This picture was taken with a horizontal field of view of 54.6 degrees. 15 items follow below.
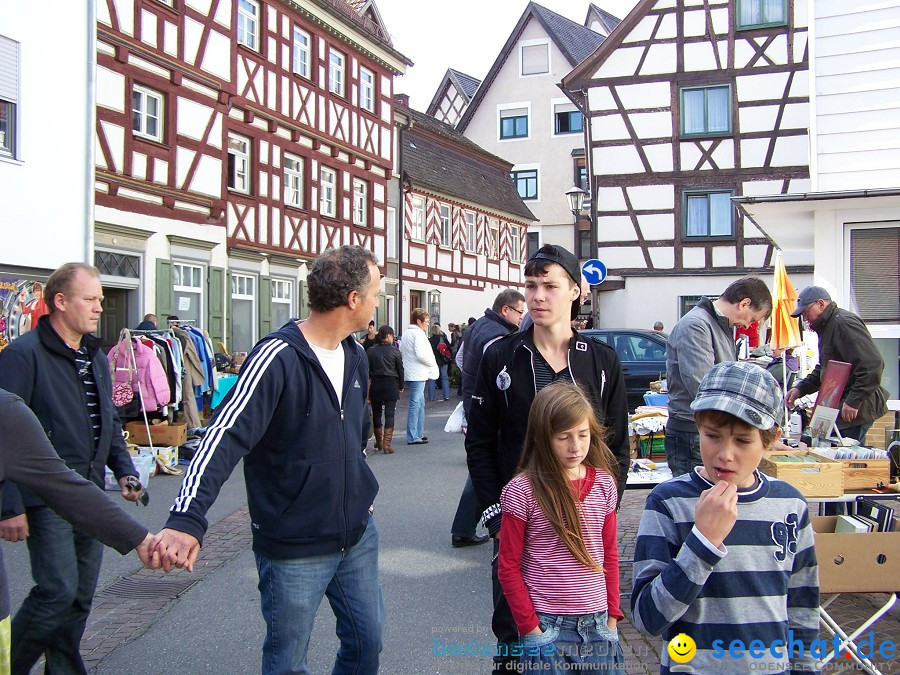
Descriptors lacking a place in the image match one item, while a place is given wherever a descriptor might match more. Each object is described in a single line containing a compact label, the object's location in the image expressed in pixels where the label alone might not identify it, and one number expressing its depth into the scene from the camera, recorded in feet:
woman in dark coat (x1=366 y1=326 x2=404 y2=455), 40.06
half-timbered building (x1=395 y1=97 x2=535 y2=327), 94.53
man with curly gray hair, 9.72
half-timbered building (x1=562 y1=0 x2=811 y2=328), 84.33
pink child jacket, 35.68
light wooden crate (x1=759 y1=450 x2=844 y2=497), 15.69
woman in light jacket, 43.27
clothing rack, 35.45
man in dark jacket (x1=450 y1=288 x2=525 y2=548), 22.43
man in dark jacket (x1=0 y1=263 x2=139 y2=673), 11.41
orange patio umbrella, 29.43
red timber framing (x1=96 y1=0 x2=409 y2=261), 52.70
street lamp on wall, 62.75
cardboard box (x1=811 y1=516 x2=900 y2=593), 12.55
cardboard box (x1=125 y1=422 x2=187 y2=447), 35.96
